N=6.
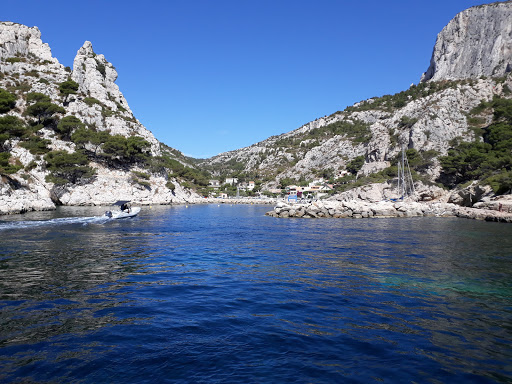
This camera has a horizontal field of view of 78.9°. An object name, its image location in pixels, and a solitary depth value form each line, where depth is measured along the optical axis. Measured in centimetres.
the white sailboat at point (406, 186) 7387
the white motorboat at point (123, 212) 3838
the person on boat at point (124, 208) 4141
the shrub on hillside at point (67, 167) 6788
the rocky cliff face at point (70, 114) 6162
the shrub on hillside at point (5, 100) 7019
